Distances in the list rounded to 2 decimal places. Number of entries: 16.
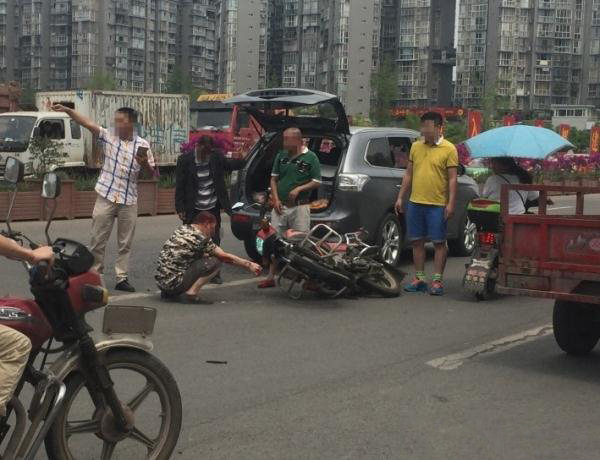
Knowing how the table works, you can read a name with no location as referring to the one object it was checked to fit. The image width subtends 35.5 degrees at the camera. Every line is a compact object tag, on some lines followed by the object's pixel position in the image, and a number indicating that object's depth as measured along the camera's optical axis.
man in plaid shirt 9.13
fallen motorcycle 8.98
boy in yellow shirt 9.78
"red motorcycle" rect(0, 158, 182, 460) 3.77
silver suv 10.14
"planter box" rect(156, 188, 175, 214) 17.89
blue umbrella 9.63
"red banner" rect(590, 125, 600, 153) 45.53
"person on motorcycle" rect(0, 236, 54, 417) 3.62
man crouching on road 8.80
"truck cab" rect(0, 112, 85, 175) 18.83
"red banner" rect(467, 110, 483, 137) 34.34
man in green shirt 9.66
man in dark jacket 9.83
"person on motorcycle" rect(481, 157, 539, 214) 9.91
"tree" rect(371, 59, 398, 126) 63.94
